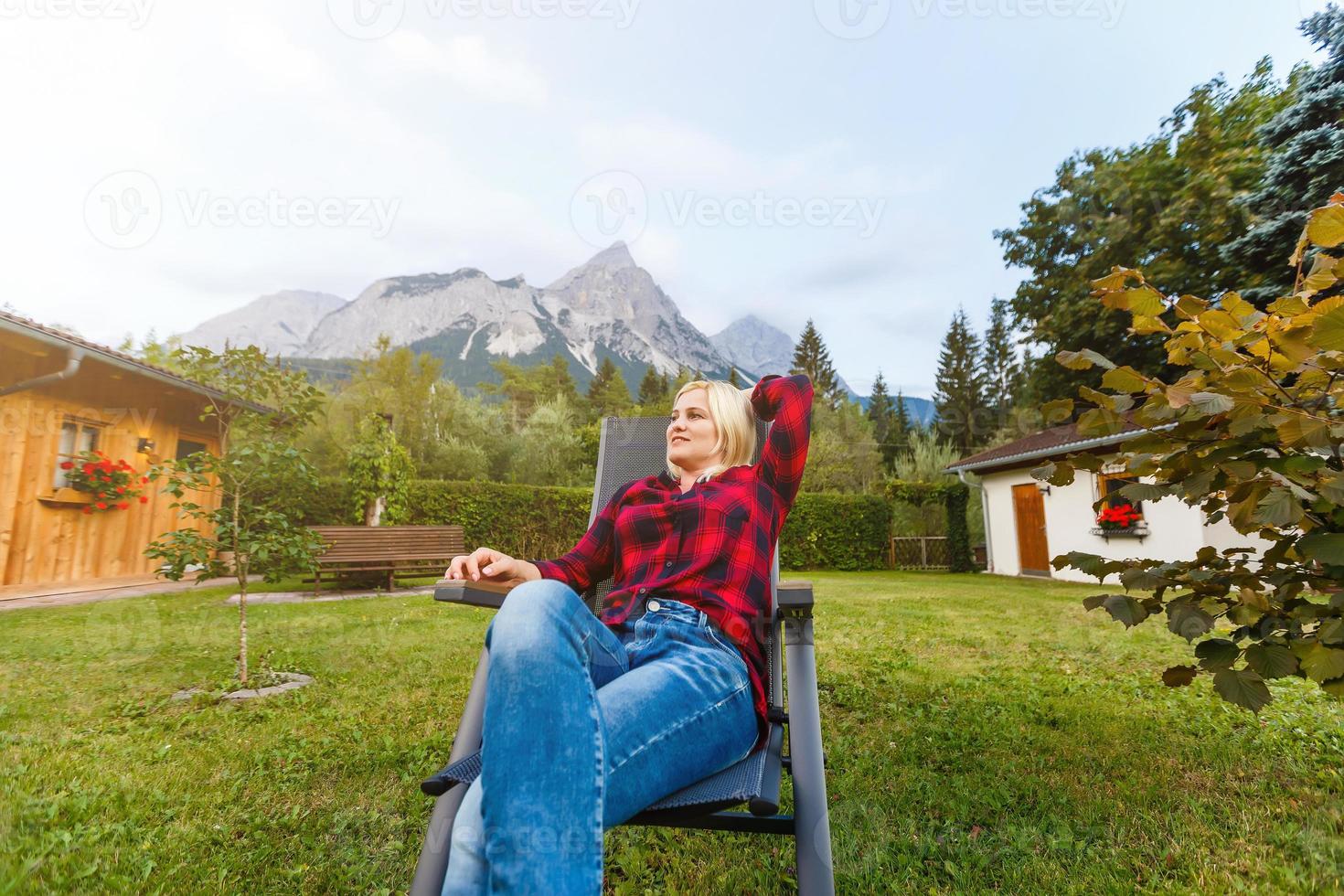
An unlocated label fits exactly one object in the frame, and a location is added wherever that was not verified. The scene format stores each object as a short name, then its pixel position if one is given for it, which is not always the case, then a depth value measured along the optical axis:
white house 8.69
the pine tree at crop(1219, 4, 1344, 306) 5.40
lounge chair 0.99
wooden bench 6.88
